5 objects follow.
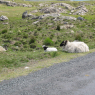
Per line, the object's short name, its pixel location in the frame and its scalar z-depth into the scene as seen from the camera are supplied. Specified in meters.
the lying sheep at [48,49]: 15.93
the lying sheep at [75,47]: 14.66
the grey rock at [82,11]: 61.35
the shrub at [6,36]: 24.59
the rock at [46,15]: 48.32
